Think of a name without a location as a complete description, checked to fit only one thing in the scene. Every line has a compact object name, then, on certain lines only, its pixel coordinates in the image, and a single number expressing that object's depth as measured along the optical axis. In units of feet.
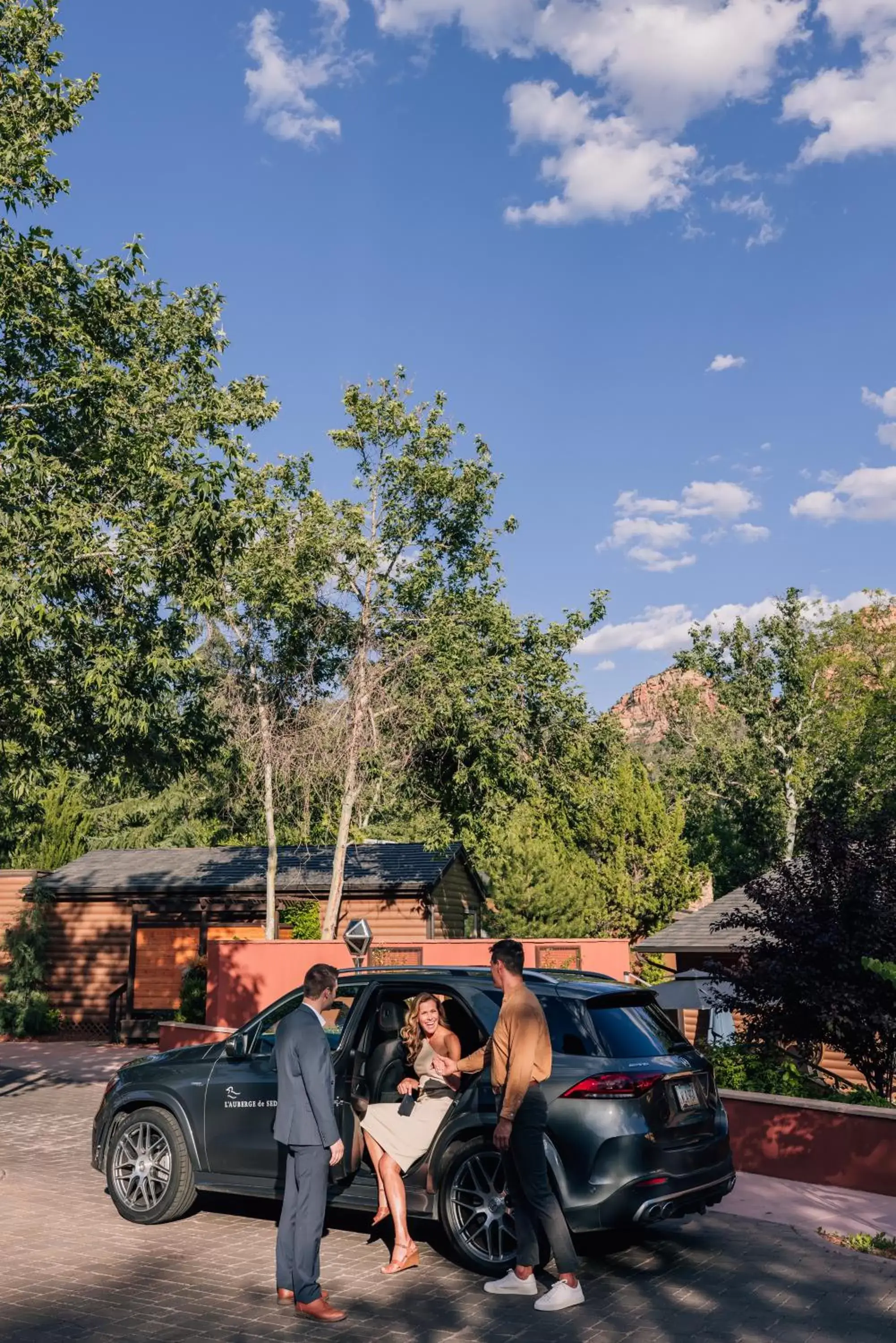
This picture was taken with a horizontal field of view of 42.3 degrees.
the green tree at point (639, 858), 120.16
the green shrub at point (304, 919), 86.12
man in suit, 20.22
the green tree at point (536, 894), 111.14
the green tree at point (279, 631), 75.36
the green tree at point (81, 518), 39.04
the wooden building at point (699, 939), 70.90
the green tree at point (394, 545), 77.15
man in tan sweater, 20.51
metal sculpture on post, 55.31
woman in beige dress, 22.67
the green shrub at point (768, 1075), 36.17
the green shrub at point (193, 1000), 70.44
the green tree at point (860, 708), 140.36
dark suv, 21.54
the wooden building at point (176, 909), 87.30
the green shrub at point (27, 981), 87.04
